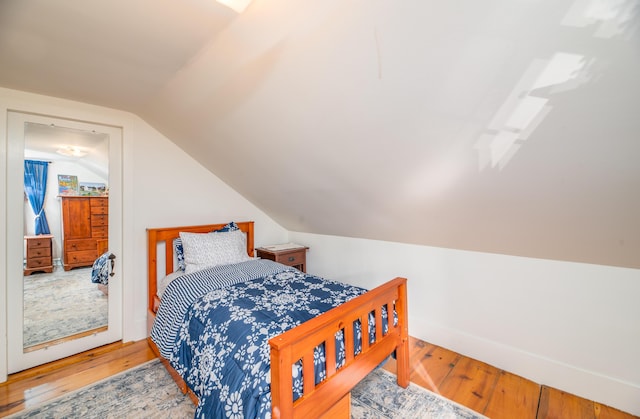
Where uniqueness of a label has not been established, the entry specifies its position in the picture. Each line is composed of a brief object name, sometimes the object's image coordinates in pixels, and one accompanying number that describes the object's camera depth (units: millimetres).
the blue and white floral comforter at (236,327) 1251
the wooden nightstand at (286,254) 3201
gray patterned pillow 2471
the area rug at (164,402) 1684
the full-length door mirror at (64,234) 2133
